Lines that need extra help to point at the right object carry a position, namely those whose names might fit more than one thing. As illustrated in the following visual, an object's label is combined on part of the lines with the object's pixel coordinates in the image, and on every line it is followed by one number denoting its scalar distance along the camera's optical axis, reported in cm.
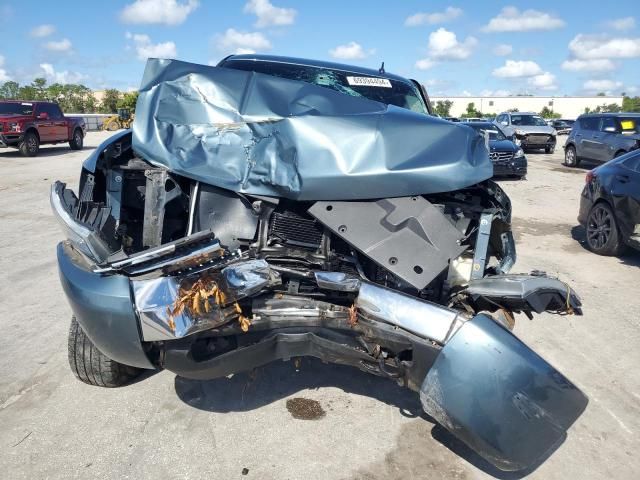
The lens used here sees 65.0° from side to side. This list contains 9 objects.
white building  9919
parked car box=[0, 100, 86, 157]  1541
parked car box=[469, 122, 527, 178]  1276
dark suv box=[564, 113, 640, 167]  1395
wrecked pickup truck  224
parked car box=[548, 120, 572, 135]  4034
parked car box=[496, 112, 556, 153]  2050
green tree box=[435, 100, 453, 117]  7510
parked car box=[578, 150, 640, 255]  593
